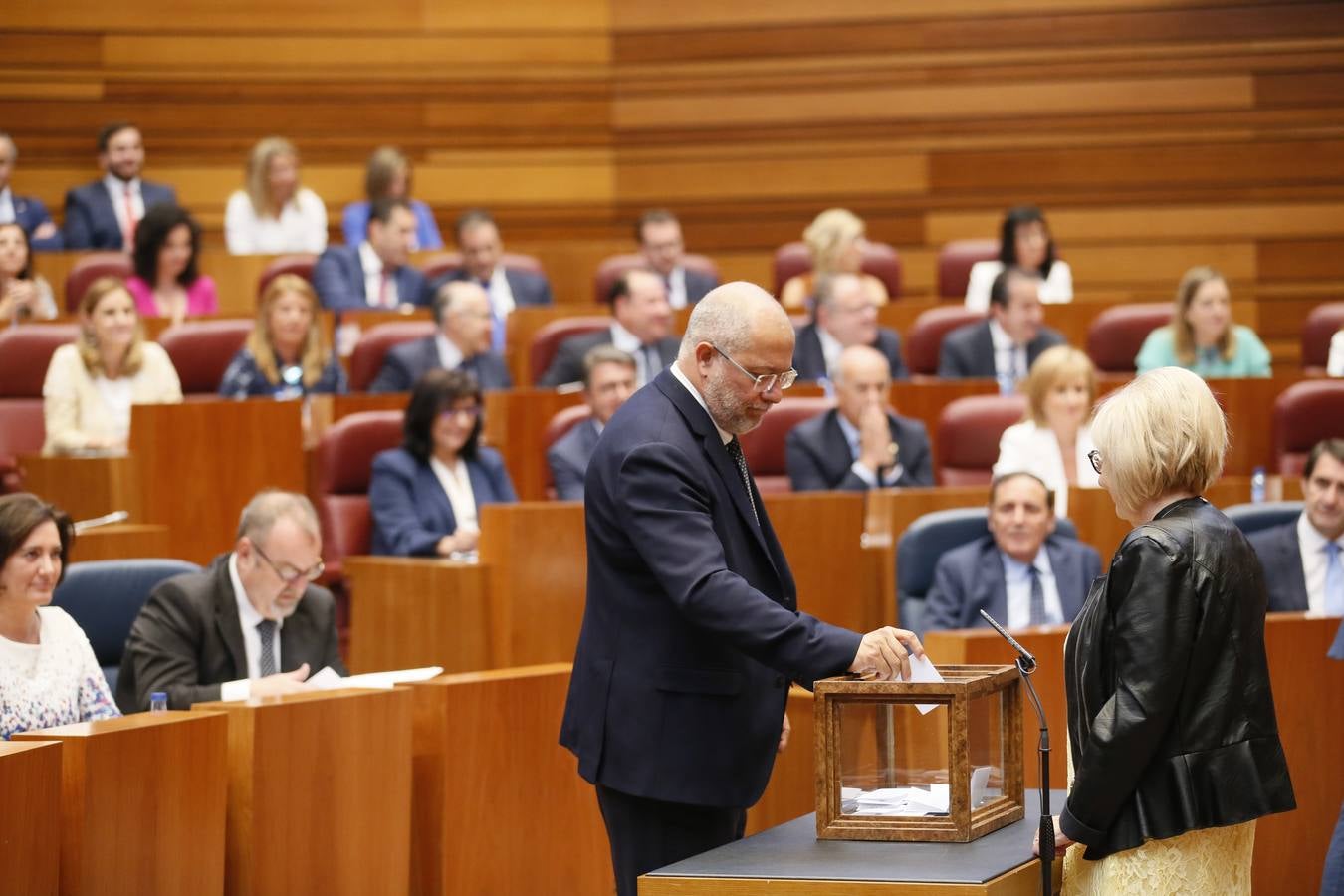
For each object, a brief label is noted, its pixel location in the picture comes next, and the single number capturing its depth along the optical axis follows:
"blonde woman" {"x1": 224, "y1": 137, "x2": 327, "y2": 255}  13.66
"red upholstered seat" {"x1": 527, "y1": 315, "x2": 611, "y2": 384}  11.41
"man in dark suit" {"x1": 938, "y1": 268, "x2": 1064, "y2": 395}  11.29
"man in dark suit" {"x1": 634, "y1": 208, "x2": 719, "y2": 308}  13.09
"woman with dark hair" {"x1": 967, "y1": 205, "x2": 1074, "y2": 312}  13.05
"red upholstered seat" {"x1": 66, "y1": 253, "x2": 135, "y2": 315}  12.40
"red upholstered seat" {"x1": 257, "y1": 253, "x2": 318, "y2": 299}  12.70
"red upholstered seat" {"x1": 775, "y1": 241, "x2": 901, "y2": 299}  14.11
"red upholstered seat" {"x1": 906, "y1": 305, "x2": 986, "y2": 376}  12.10
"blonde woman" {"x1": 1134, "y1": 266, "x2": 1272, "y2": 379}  11.05
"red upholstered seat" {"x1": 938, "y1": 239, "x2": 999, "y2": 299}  13.96
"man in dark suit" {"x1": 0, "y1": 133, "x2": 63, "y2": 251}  13.52
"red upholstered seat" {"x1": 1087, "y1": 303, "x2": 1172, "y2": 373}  11.85
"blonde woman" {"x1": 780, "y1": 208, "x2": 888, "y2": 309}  12.66
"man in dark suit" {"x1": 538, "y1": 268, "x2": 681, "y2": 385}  10.99
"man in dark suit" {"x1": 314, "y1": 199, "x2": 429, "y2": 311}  12.49
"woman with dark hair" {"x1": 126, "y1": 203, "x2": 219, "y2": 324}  11.87
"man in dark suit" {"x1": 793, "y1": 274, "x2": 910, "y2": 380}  11.06
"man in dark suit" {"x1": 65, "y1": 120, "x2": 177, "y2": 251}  13.69
